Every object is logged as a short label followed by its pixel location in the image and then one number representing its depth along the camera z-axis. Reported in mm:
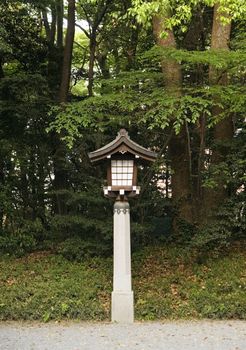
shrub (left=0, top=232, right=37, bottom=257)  10281
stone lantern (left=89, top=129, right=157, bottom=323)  6938
